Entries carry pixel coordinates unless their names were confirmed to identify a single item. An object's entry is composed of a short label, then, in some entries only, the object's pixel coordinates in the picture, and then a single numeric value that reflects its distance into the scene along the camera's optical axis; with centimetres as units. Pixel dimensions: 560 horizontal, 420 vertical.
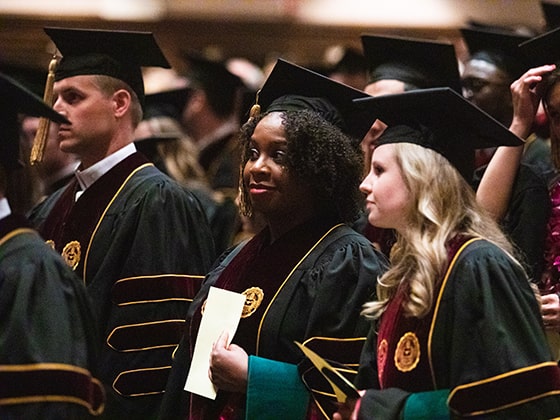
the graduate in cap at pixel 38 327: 710
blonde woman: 745
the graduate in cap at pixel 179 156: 1491
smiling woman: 875
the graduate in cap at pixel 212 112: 1711
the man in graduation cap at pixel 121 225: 1011
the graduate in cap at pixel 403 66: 1114
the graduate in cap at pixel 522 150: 962
